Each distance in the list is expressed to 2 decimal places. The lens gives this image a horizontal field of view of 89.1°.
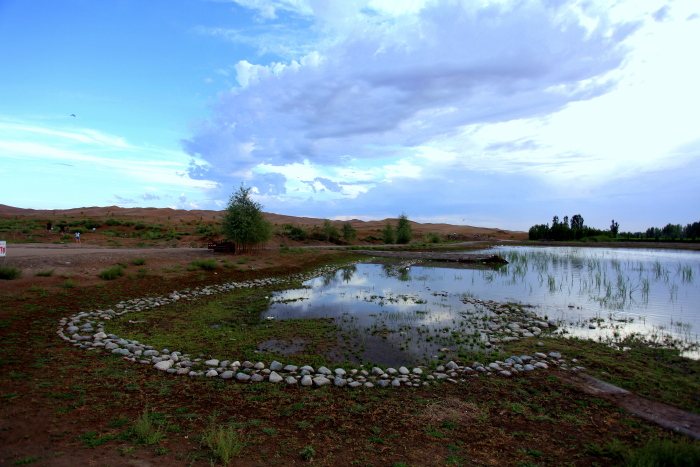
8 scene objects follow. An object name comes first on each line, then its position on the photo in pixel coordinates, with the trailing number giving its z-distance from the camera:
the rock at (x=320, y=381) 5.95
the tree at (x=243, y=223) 25.09
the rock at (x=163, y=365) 6.35
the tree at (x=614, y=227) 76.44
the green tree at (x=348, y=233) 54.88
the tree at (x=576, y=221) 79.26
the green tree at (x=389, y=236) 58.16
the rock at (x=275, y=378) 6.03
